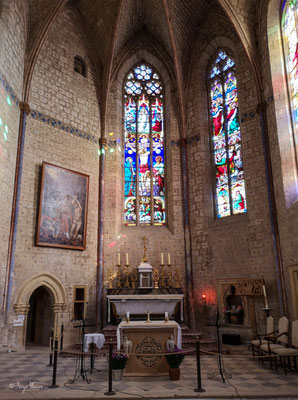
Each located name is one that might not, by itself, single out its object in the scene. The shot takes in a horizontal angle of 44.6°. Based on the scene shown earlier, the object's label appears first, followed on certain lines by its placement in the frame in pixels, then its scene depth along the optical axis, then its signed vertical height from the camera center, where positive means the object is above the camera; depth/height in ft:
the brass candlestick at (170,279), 44.96 +2.68
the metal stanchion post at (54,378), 22.24 -4.50
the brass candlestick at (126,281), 44.34 +2.53
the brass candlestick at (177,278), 45.10 +2.89
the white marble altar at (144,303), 40.88 -0.08
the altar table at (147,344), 25.34 -2.89
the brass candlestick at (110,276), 44.32 +3.17
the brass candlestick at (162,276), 45.39 +3.13
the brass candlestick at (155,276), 44.14 +3.13
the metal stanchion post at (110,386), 20.73 -4.64
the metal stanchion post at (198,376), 21.03 -4.25
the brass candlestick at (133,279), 45.85 +2.84
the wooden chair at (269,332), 30.07 -2.54
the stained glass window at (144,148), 50.90 +21.70
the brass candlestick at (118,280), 45.60 +2.72
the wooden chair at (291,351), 25.41 -3.42
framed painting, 41.55 +10.90
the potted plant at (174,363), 23.54 -3.83
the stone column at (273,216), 36.68 +8.74
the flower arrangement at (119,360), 23.71 -3.62
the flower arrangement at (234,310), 41.42 -0.96
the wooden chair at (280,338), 27.56 -2.99
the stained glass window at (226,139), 45.68 +20.66
